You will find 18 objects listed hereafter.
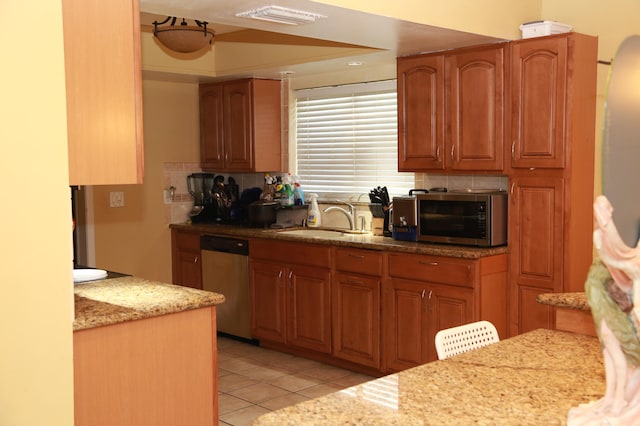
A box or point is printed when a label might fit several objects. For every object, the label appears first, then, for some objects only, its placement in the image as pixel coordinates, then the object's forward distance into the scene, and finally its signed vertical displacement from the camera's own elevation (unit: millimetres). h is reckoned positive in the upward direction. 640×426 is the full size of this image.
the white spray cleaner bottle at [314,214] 5902 -356
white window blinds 5512 +250
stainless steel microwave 4434 -305
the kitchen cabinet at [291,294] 5184 -911
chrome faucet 5695 -336
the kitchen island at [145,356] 2674 -718
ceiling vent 3367 +738
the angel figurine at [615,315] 1452 -306
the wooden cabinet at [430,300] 4336 -802
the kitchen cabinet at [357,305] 4832 -920
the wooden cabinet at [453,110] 4434 +375
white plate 3521 -502
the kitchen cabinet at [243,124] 6082 +402
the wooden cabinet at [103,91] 2594 +299
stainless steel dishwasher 5789 -865
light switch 6008 -216
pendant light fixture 4312 +813
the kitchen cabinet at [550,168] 4152 -1
